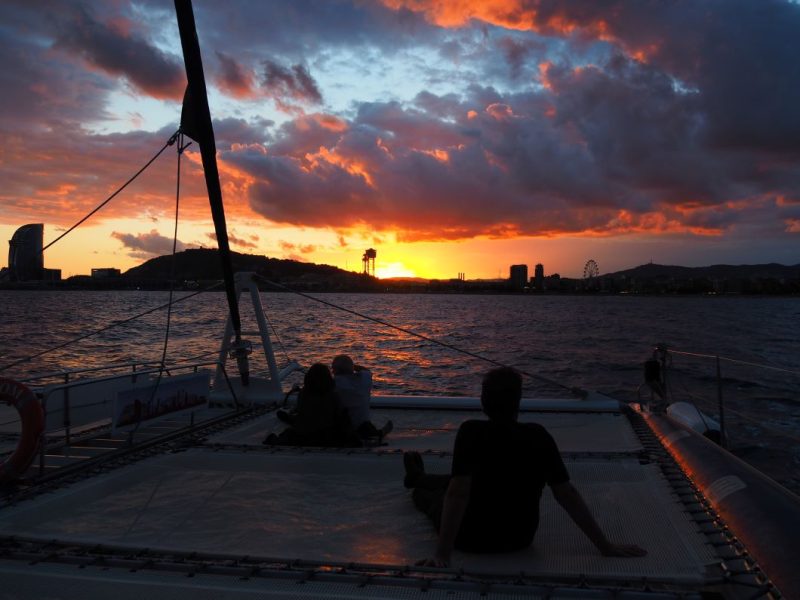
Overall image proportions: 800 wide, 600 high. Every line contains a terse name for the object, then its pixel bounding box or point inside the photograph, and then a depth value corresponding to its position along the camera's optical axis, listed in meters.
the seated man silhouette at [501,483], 3.65
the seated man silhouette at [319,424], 7.06
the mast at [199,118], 6.96
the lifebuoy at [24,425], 5.43
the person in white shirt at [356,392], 7.31
